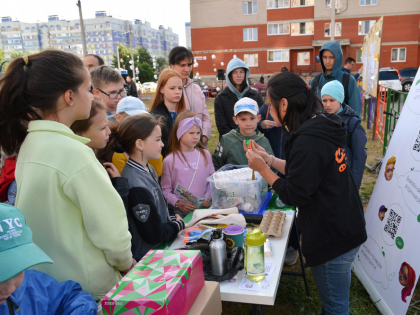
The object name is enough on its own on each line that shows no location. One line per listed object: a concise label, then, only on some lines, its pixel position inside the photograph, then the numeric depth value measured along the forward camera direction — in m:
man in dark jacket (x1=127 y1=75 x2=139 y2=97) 9.08
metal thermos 1.48
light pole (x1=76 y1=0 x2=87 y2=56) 12.52
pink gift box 1.05
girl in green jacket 1.19
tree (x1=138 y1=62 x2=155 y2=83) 43.97
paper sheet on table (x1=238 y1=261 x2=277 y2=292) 1.45
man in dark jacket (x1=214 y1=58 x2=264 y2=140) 3.78
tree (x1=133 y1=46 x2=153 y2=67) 48.47
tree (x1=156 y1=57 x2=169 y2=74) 58.82
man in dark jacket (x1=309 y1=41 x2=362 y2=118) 3.74
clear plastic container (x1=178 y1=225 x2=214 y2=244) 1.80
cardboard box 1.22
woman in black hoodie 1.57
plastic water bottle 1.45
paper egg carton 1.91
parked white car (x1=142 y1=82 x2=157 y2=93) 29.37
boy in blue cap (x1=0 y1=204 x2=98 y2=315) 0.92
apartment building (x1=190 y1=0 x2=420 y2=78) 26.69
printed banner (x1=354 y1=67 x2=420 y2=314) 2.07
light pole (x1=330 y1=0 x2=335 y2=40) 12.88
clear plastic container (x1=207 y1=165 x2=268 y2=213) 2.26
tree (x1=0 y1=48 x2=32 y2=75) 43.53
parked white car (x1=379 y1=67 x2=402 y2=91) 16.27
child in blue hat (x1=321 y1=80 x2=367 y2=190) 2.99
